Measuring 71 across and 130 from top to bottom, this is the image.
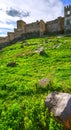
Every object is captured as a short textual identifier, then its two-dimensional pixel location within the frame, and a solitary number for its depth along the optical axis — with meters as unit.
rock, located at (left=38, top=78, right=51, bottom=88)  8.32
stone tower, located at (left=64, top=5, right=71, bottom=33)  22.02
